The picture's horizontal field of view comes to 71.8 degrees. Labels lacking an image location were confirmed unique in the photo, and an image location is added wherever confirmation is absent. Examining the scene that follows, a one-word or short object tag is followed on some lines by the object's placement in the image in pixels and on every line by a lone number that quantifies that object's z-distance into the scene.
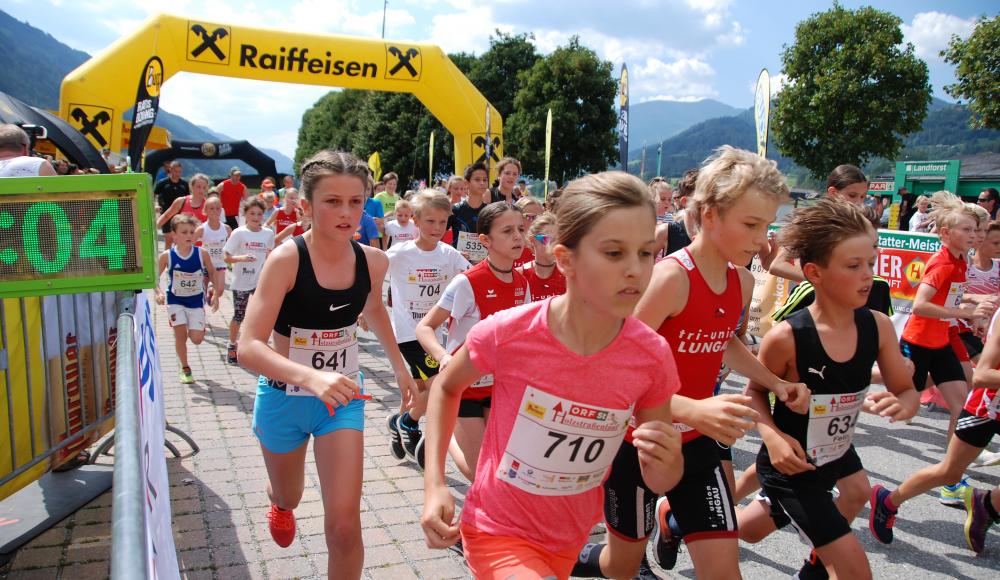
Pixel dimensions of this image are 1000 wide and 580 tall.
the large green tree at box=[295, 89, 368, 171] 72.81
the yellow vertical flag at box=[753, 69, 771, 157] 8.59
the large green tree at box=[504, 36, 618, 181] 44.09
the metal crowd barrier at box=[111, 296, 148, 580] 1.08
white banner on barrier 1.47
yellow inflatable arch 12.31
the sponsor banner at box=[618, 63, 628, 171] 11.54
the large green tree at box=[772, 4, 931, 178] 30.77
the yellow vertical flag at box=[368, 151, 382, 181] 28.58
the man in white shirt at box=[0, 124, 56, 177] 5.12
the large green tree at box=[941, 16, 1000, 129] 22.38
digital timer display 2.79
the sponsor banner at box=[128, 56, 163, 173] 12.70
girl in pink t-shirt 2.00
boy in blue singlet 7.36
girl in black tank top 2.91
